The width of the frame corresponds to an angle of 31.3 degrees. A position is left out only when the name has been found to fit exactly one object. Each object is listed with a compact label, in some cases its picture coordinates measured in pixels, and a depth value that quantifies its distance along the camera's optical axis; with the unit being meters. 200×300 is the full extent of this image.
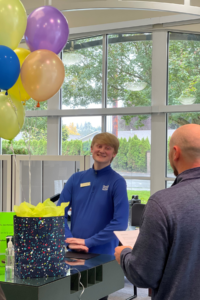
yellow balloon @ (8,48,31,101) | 2.54
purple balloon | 2.41
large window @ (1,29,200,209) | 5.88
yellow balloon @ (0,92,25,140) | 2.39
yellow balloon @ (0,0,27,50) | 2.22
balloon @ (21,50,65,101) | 2.30
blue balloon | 2.20
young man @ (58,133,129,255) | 2.27
